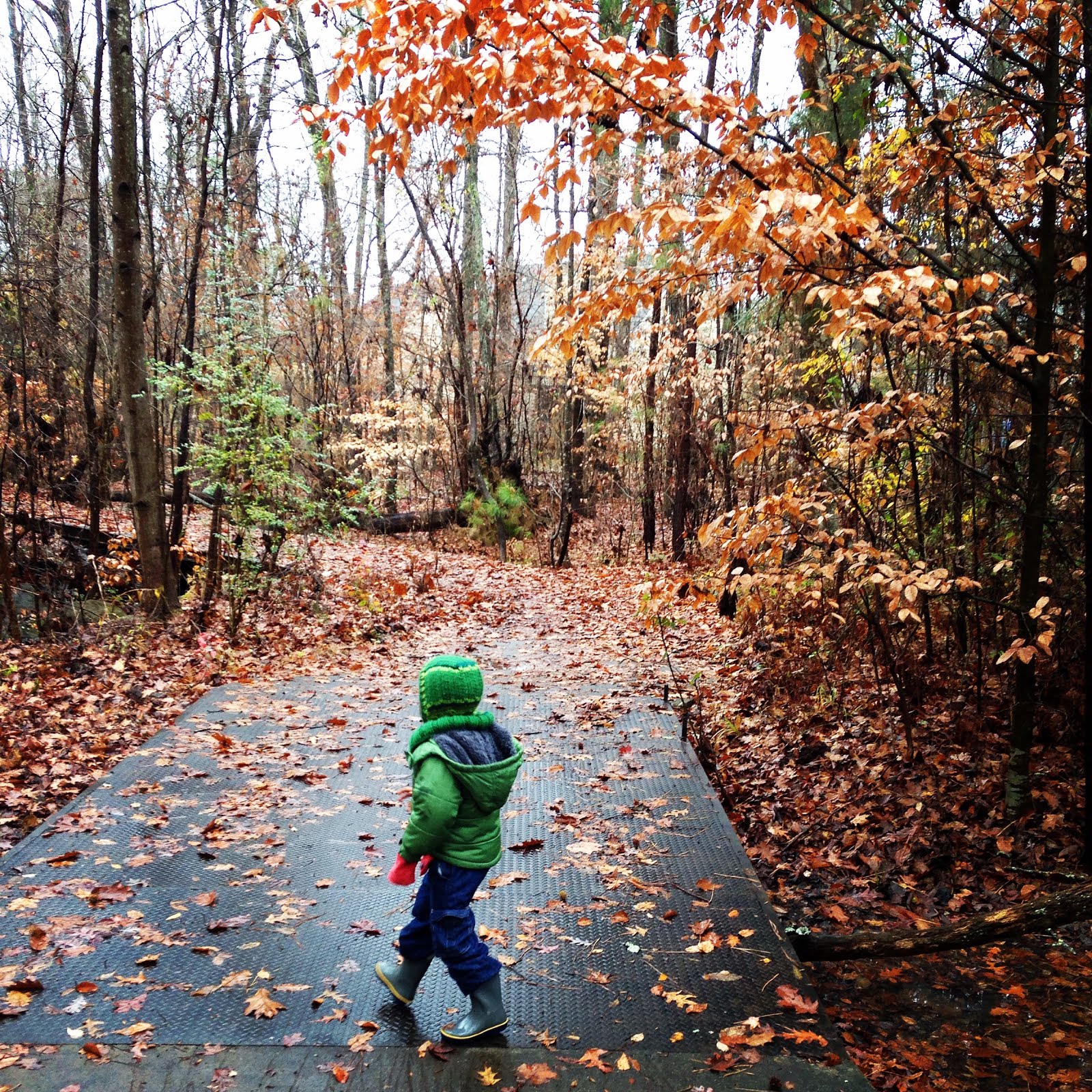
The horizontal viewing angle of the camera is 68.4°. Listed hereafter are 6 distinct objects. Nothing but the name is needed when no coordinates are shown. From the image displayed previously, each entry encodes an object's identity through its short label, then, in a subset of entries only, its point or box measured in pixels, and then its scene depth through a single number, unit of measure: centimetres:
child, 297
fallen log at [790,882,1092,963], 346
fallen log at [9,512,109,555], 937
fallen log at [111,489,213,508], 1351
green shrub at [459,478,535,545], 1834
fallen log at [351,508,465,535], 1988
